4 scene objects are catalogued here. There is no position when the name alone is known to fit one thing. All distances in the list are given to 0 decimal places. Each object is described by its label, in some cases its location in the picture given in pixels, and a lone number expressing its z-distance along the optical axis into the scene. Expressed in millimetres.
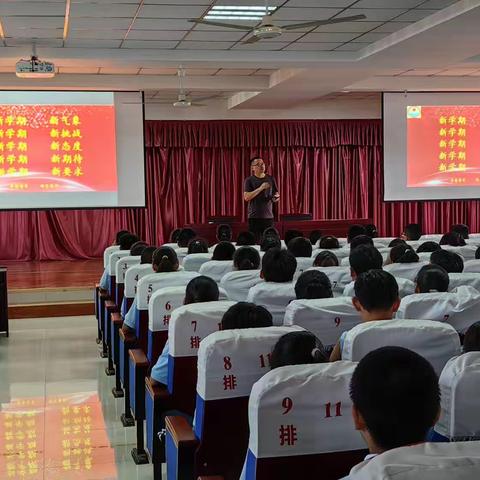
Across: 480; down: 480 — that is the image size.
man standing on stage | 8625
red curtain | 11570
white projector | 6508
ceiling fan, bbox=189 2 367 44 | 4609
